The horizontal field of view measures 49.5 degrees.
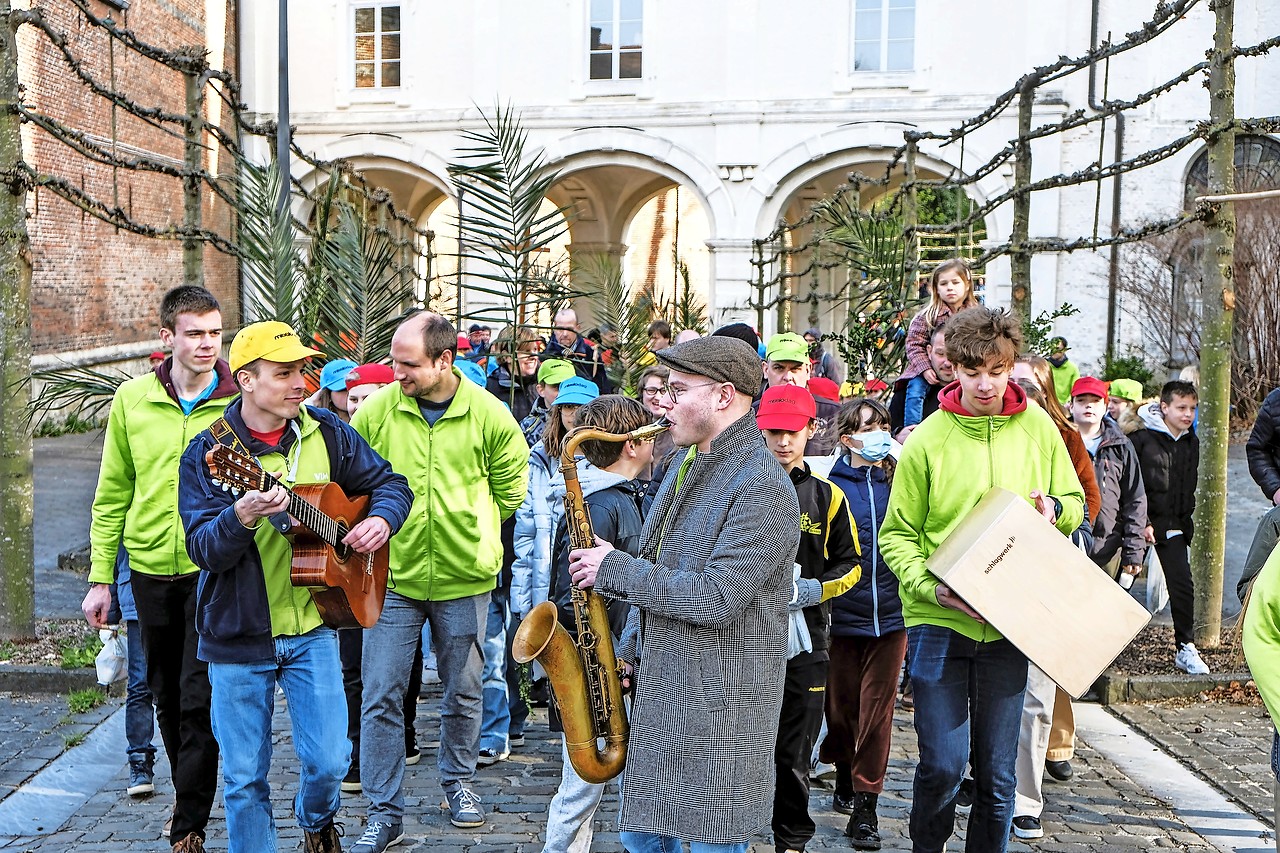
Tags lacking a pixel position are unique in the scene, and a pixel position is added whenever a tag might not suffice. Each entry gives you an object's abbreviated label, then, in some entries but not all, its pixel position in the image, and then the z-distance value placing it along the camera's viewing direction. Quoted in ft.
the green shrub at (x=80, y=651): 26.18
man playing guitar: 14.94
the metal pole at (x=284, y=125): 38.83
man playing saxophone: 12.40
